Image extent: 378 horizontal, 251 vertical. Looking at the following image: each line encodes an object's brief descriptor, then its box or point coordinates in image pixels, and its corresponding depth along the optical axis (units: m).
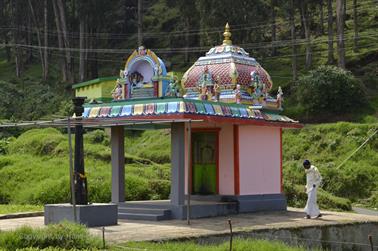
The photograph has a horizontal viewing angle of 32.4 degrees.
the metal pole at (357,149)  25.19
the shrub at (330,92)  31.00
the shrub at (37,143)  26.97
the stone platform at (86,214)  13.70
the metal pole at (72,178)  12.24
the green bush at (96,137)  30.31
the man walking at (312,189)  16.81
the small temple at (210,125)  15.84
